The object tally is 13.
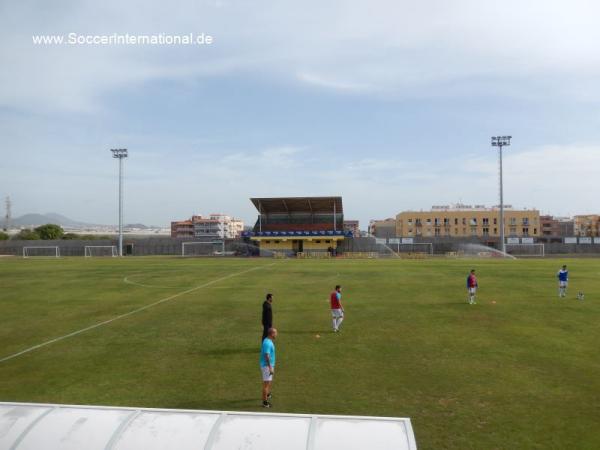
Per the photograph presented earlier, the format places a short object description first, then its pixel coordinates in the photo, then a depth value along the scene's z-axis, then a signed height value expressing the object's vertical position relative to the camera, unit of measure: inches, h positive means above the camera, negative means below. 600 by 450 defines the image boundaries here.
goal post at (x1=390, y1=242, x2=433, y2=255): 3373.5 -114.0
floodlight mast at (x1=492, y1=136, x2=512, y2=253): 2888.8 +614.1
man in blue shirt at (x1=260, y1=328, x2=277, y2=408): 419.8 -126.0
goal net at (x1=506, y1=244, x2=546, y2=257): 3125.0 -126.8
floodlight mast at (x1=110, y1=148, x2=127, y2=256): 3277.6 +373.7
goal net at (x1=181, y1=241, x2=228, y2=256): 3476.9 -122.2
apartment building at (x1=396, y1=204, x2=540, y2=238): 4662.9 +116.4
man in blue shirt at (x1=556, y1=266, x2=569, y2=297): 1014.4 -117.1
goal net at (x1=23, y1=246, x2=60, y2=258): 3682.1 -160.3
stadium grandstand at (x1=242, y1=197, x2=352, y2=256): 3307.1 +54.8
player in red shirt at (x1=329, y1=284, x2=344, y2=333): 714.2 -128.7
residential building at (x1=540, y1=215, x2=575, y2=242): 6417.3 +79.2
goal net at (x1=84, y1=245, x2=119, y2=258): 3572.8 -142.8
